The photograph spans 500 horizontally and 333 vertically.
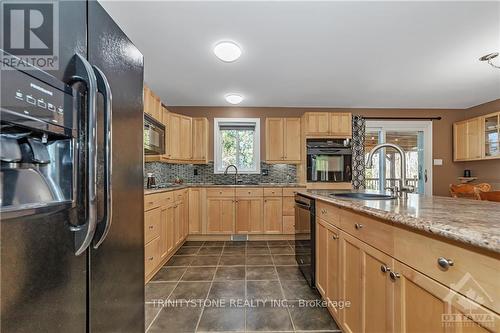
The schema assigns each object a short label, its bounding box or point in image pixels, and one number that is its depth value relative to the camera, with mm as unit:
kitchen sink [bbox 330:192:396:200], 1605
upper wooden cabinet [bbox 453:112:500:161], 3908
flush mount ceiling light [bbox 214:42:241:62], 2295
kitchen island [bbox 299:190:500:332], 617
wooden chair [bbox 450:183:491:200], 2742
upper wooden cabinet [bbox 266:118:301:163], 4289
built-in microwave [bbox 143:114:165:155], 2644
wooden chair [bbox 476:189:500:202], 2010
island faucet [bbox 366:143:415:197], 1506
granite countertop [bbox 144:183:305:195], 3788
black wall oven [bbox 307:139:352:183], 4039
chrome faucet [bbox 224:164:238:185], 4382
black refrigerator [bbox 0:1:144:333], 521
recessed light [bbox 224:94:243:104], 3748
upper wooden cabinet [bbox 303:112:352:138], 4086
